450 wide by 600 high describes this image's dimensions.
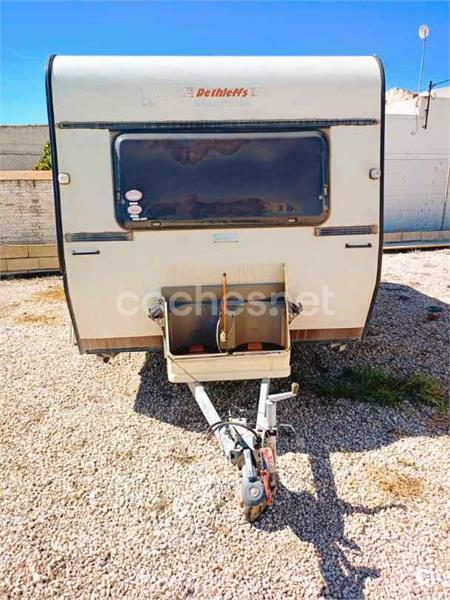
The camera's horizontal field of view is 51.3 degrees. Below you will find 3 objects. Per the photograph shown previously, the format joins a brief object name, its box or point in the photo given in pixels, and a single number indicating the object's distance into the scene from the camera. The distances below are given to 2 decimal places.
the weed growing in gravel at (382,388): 4.44
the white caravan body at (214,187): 3.67
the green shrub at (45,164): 15.48
